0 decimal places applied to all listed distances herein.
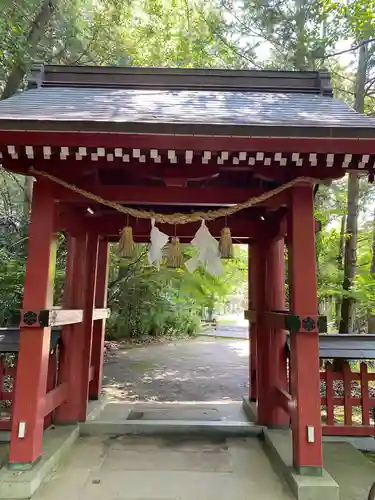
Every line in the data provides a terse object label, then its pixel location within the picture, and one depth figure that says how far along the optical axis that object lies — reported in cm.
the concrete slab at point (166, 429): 398
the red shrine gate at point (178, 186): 264
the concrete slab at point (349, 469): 282
